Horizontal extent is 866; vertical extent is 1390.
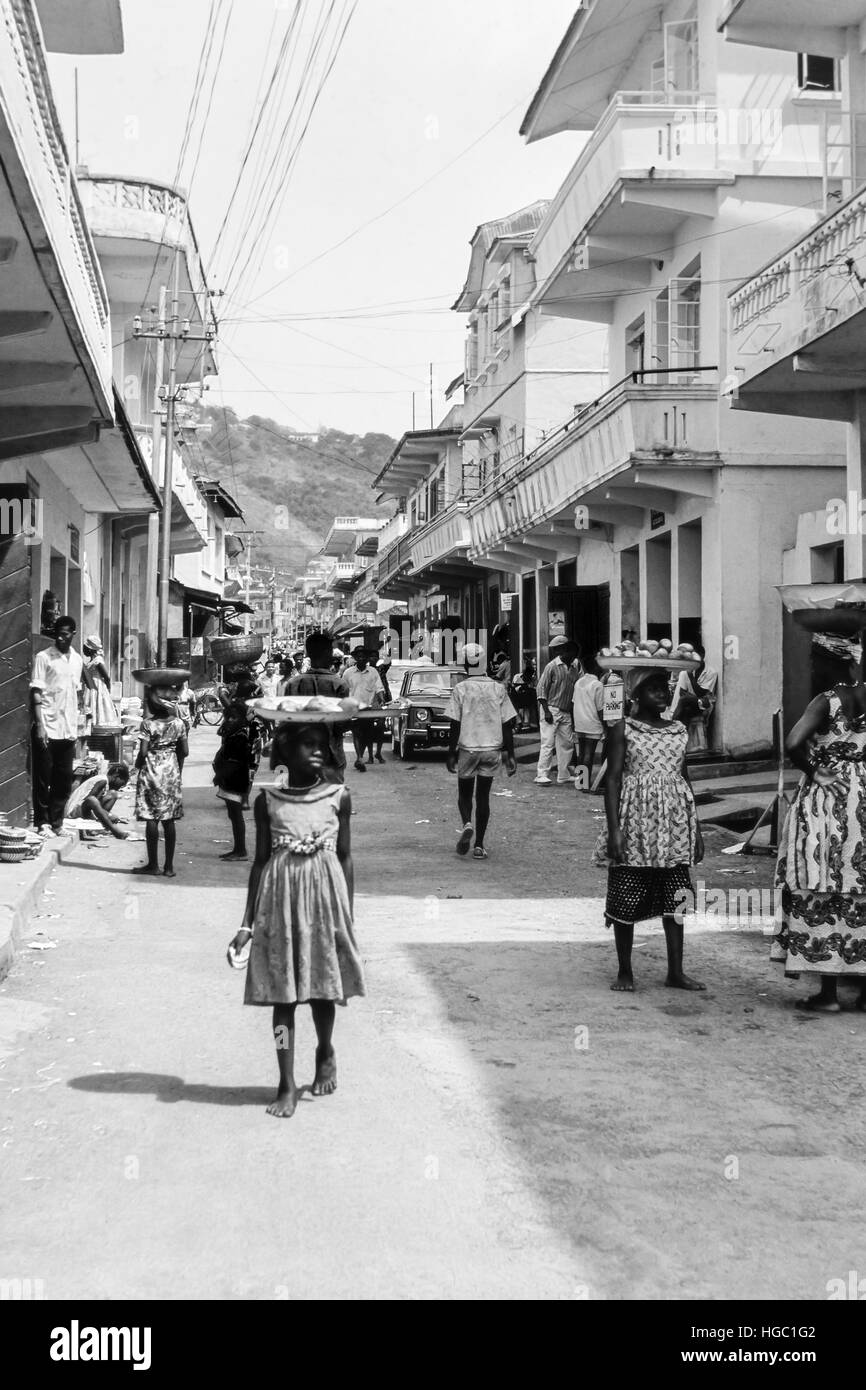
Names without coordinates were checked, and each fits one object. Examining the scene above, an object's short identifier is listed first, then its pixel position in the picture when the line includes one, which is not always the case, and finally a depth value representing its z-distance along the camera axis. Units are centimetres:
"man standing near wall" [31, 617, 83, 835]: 1218
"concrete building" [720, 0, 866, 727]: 1202
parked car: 2352
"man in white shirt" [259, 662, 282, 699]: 2637
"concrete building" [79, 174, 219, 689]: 2553
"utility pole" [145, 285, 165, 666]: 3247
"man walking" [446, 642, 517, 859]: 1207
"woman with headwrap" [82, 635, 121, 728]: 1541
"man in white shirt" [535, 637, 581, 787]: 1847
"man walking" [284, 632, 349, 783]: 1071
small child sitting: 1329
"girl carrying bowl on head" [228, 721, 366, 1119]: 507
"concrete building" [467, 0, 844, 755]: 1834
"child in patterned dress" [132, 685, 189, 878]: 1094
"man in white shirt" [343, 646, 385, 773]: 2145
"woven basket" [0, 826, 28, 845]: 1053
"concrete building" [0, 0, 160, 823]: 837
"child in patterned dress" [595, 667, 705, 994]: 703
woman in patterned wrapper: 666
